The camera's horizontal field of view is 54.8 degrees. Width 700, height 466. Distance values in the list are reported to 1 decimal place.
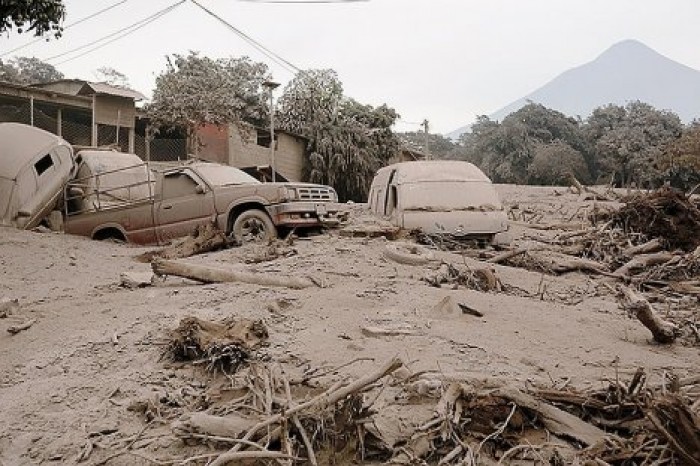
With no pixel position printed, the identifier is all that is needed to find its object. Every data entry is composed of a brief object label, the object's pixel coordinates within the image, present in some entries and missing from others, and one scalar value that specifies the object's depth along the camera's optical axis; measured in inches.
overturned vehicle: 546.6
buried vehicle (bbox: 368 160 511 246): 447.8
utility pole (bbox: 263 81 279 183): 1075.2
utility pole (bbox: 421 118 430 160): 1229.0
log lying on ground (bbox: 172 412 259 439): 141.5
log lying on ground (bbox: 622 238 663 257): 430.3
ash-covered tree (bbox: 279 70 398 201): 1246.3
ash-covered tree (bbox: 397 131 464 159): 2051.2
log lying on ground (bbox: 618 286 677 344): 237.5
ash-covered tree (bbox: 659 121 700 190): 964.0
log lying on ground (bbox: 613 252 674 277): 394.9
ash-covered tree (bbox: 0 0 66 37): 495.2
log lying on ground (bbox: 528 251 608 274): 405.4
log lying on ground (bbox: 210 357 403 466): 133.6
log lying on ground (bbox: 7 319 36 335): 239.8
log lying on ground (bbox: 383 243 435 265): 367.6
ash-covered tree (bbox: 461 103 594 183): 1667.1
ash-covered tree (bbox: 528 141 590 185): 1525.6
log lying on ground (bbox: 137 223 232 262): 419.2
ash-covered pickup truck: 447.5
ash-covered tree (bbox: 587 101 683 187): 1445.6
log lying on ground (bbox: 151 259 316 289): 292.0
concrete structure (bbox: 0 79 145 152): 971.3
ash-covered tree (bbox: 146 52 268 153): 1089.4
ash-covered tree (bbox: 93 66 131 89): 1884.8
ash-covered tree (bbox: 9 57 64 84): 1974.7
